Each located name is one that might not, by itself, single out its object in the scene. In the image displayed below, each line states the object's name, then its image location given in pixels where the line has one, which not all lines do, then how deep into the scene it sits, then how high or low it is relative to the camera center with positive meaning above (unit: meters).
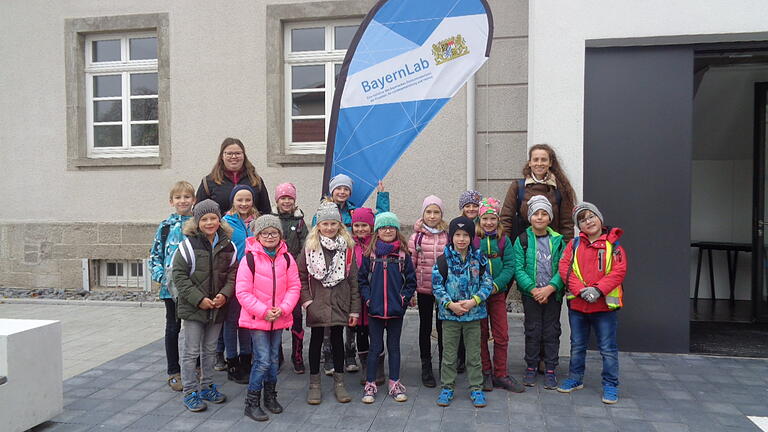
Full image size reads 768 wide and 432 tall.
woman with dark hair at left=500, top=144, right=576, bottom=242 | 4.74 +0.06
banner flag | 4.84 +1.10
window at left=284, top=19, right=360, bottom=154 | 7.93 +1.72
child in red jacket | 4.18 -0.67
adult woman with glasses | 4.81 +0.17
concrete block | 3.42 -1.11
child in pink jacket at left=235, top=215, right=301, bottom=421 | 3.87 -0.70
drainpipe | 7.19 +0.82
